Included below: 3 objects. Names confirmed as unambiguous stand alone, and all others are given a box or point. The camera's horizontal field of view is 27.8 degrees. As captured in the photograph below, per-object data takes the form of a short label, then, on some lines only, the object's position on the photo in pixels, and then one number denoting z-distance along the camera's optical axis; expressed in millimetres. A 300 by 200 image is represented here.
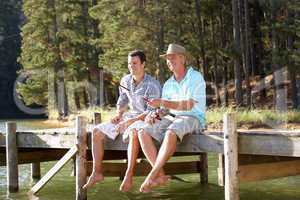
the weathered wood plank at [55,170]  9156
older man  7283
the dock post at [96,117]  10938
